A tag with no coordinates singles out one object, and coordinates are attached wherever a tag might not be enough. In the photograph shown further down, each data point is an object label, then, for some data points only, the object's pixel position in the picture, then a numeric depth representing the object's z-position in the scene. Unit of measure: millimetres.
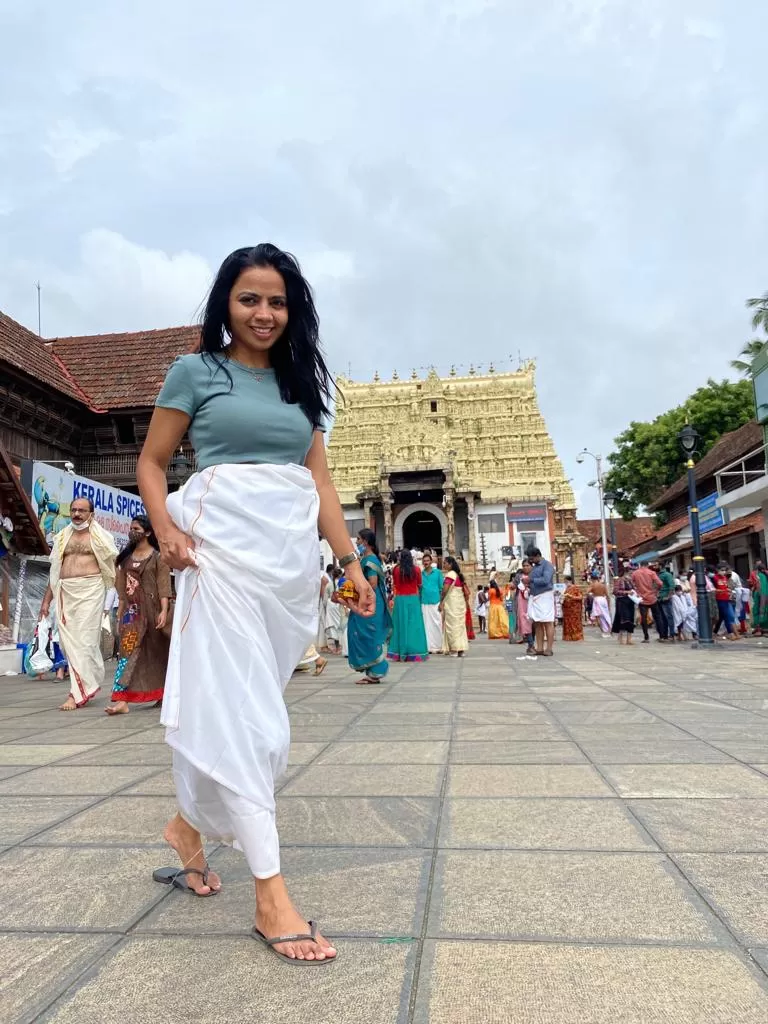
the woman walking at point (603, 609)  20547
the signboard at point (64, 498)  13781
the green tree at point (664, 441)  41812
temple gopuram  47406
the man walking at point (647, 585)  15758
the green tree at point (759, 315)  29688
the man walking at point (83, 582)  7133
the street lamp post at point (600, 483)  36612
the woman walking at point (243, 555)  1952
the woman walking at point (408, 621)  11859
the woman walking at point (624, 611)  15453
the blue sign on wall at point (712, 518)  17975
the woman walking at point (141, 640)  6461
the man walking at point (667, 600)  16578
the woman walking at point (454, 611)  13281
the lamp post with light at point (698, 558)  14109
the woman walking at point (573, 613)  17375
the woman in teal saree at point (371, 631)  8883
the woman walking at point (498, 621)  21000
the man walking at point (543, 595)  12117
